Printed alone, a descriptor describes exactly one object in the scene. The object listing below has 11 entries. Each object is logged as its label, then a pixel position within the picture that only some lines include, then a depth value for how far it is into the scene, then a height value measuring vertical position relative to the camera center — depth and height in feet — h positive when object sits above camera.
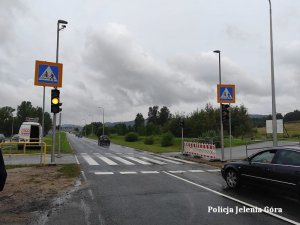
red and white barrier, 65.31 -3.46
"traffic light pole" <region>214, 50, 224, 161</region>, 61.38 +10.97
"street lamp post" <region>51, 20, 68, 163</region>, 52.93 +3.28
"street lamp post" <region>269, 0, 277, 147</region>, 52.39 +5.04
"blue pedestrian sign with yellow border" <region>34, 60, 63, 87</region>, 50.60 +9.89
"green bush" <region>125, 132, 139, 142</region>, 193.47 -1.72
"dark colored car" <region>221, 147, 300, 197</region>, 24.18 -3.05
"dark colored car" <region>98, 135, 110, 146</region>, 154.64 -3.41
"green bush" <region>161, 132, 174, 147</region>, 137.39 -2.51
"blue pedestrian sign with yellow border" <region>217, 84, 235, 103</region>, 60.80 +8.08
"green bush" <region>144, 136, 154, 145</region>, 159.12 -3.41
